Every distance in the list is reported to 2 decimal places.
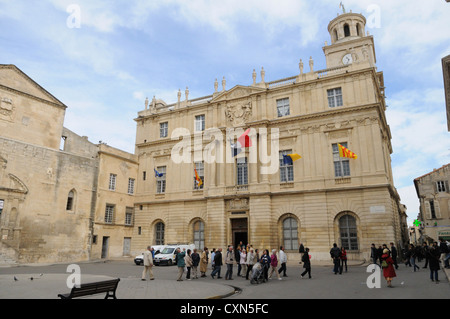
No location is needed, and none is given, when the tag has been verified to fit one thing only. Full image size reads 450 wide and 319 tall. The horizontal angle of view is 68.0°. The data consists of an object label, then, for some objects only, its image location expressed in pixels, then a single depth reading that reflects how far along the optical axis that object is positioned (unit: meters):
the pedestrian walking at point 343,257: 17.78
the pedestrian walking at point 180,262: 14.70
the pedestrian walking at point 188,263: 15.41
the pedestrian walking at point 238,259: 17.41
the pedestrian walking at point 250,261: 15.67
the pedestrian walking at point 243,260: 16.39
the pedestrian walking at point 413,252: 17.92
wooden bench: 7.62
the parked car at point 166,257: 24.28
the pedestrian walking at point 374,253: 18.92
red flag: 27.74
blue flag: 32.62
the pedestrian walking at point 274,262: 15.34
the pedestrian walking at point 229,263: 15.69
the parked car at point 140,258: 24.90
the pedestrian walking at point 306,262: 15.37
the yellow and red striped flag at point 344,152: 24.94
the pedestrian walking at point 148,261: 14.78
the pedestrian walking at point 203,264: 16.86
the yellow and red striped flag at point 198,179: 30.11
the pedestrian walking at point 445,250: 17.15
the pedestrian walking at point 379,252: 18.69
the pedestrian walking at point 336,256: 16.95
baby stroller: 13.68
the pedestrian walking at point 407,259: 20.74
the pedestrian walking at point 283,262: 16.20
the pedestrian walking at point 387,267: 11.83
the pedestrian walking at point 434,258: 12.68
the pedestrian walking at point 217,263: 16.05
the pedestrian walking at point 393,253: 19.87
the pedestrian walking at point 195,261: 15.95
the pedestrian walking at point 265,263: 14.18
